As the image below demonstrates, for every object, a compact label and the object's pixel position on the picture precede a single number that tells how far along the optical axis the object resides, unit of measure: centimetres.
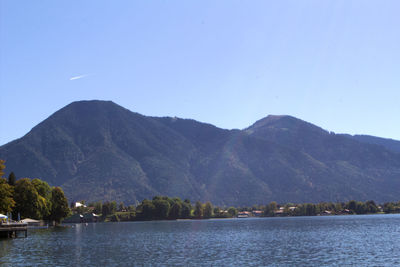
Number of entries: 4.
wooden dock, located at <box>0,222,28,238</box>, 9250
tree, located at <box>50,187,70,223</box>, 15388
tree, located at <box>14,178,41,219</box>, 12938
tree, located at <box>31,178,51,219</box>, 13661
